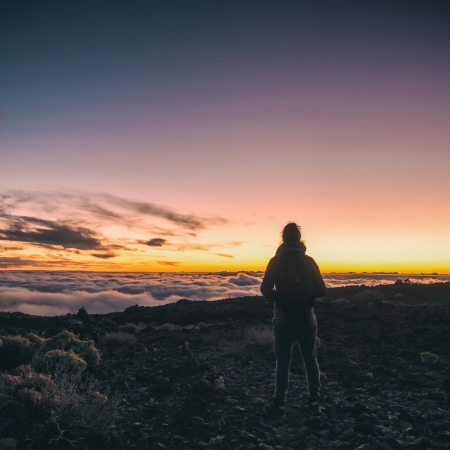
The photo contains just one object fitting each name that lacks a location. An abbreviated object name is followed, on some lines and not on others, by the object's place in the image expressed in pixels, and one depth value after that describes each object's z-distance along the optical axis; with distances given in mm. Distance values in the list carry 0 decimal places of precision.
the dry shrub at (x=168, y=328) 18627
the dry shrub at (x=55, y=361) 7277
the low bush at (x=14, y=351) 8375
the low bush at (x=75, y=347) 8836
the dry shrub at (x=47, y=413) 4324
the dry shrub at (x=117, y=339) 13133
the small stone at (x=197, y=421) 5616
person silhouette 5570
